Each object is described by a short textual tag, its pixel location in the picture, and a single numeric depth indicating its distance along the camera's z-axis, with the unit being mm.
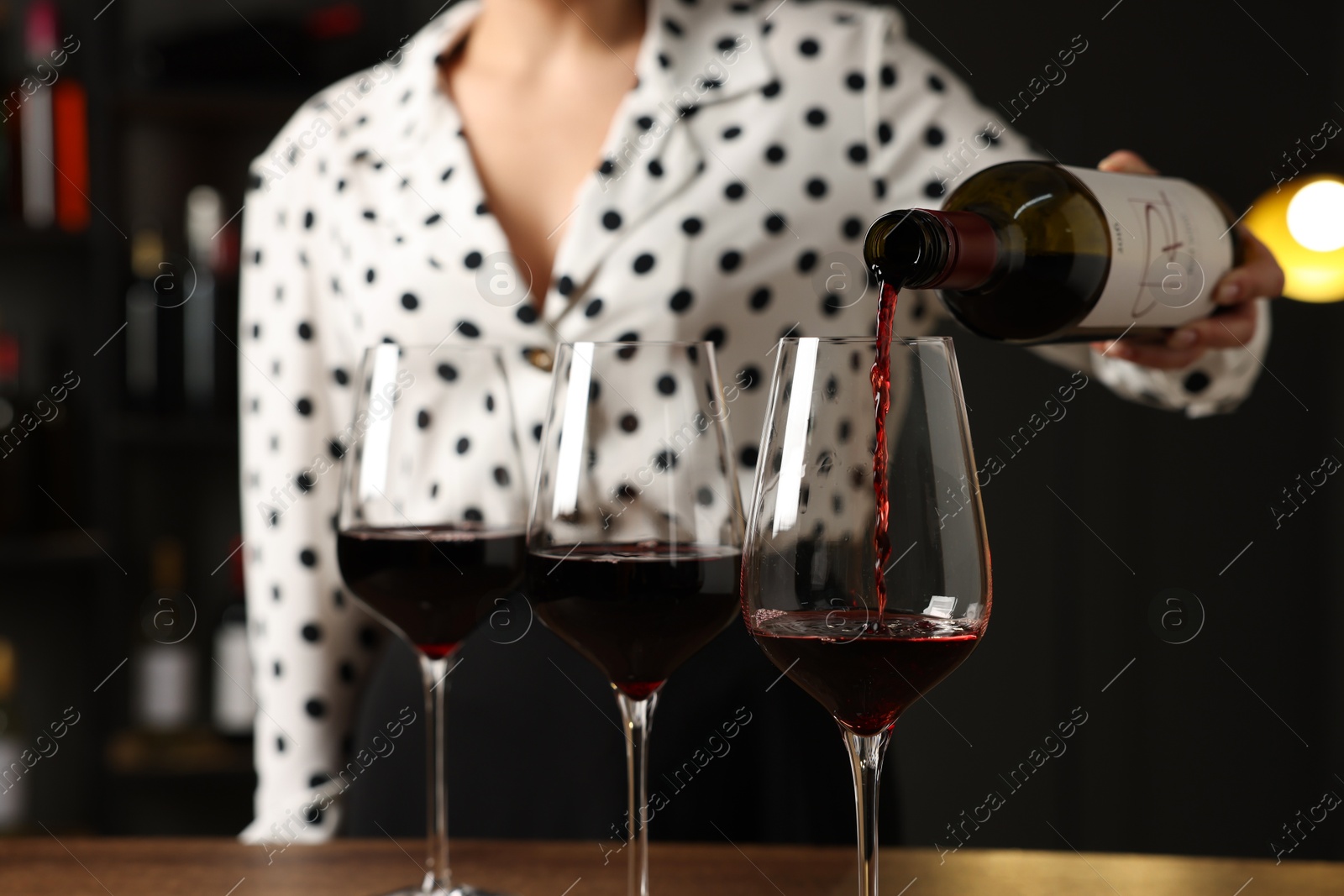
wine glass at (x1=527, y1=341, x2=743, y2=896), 639
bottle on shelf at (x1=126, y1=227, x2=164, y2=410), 2205
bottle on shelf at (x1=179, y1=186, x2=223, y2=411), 2164
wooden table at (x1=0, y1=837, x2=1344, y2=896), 726
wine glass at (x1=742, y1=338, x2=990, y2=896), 547
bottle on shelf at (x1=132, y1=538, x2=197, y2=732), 2211
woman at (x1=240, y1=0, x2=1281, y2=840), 1175
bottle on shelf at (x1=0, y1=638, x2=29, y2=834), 2082
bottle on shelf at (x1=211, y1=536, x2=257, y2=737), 2146
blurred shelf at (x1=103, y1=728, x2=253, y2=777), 2260
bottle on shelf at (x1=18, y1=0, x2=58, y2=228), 2166
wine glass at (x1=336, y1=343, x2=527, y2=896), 740
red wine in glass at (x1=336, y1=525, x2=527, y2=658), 741
